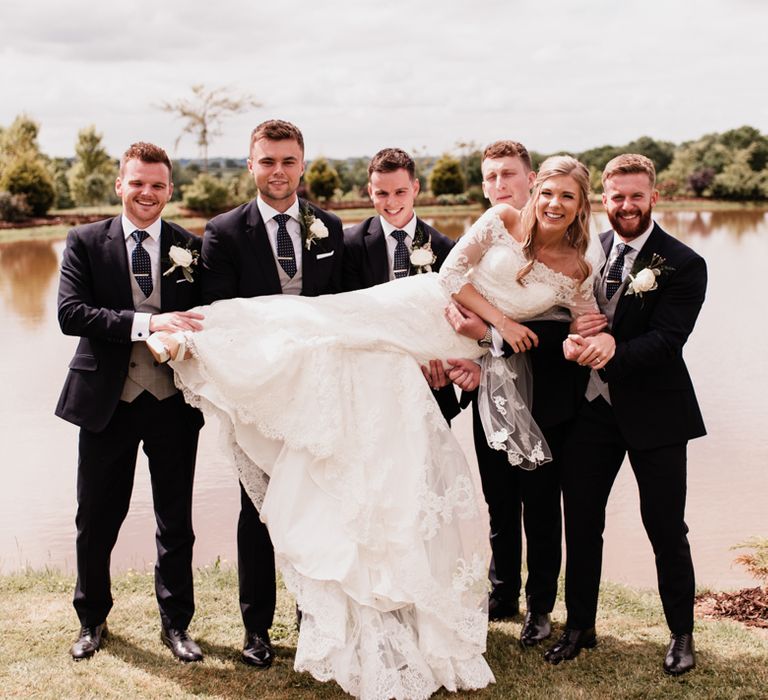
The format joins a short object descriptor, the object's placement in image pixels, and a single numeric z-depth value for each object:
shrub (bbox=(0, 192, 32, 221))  32.84
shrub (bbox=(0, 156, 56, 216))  33.62
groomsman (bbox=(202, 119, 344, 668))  4.07
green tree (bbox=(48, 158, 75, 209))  42.30
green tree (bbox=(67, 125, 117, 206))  40.83
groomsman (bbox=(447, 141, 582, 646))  4.09
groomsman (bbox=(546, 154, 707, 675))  3.86
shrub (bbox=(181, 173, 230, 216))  35.22
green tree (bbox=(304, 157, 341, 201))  39.41
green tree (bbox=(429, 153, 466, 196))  43.59
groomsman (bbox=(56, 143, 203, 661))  3.97
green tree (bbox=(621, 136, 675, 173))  60.97
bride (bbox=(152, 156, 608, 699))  3.66
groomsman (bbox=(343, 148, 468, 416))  4.33
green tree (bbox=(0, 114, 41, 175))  39.66
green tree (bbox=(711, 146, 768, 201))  48.19
